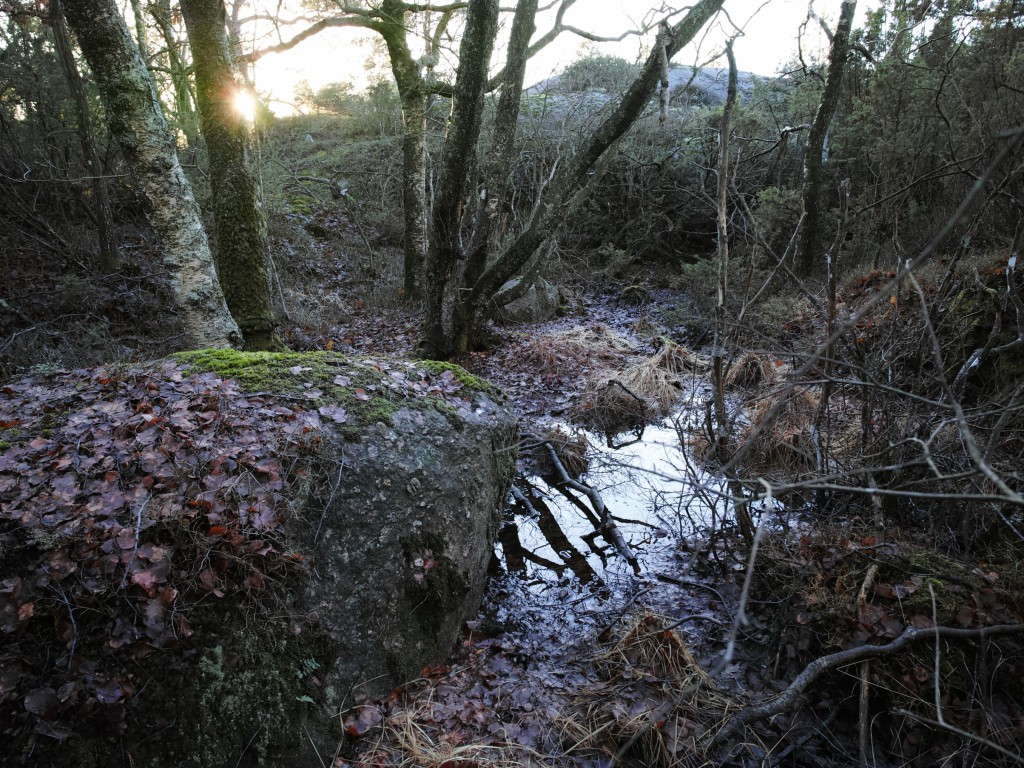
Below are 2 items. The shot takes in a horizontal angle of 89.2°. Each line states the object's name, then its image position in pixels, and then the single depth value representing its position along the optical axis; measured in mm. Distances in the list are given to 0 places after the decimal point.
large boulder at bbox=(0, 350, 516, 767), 1951
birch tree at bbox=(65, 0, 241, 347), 4285
